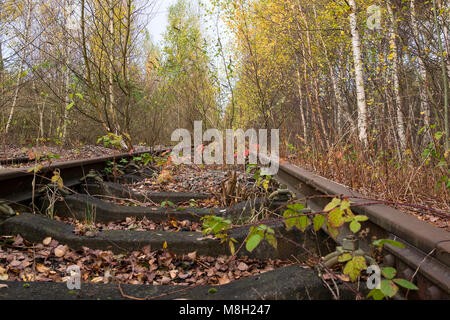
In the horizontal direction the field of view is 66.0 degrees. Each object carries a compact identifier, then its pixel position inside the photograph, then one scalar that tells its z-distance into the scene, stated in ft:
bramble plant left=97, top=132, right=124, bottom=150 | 18.69
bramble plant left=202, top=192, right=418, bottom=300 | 4.66
